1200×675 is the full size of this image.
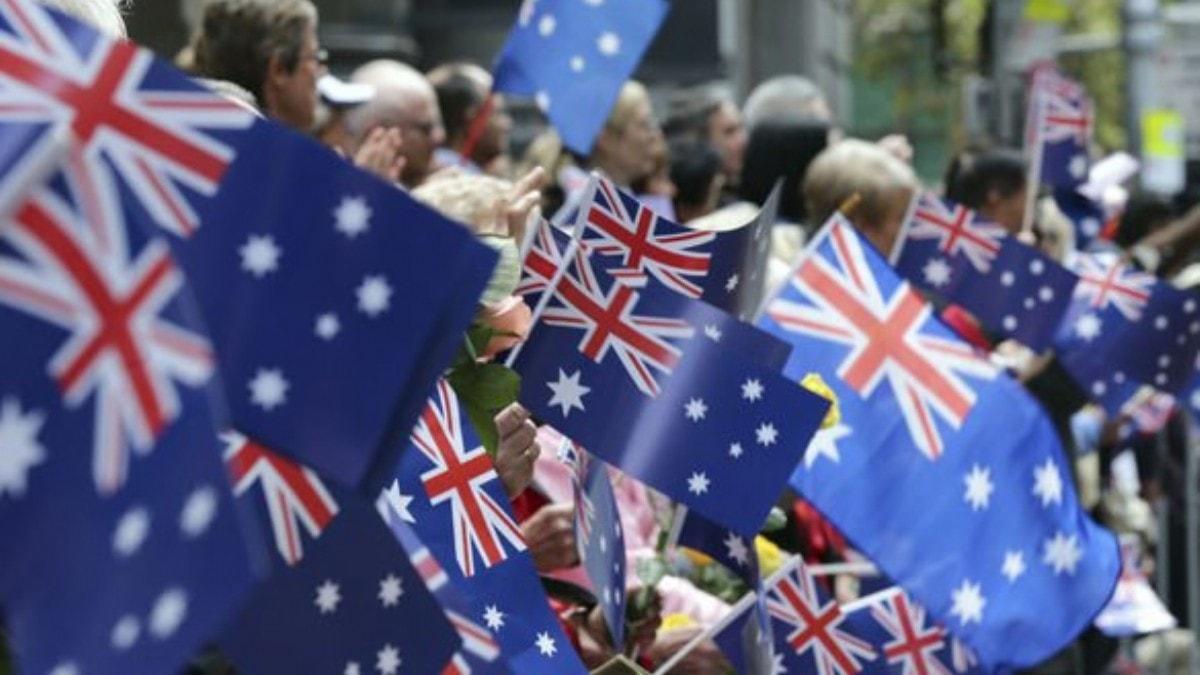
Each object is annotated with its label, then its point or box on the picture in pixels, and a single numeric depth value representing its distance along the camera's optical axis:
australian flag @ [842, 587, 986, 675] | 13.80
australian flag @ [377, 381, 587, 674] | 9.03
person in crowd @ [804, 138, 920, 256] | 17.48
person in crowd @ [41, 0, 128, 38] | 7.13
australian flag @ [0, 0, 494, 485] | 5.45
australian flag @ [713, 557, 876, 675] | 12.78
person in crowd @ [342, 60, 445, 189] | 16.27
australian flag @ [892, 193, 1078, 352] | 17.34
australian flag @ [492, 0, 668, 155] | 17.87
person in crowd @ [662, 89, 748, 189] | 22.36
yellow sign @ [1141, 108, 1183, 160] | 37.84
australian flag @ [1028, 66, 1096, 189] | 24.08
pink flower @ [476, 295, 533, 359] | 9.62
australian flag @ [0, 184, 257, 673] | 5.11
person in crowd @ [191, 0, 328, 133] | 13.22
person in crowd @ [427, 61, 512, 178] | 19.72
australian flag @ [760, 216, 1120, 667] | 14.20
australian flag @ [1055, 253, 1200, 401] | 19.14
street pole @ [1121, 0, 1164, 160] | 39.09
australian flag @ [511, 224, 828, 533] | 10.07
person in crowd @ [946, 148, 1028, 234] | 20.91
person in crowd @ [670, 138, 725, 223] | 19.47
